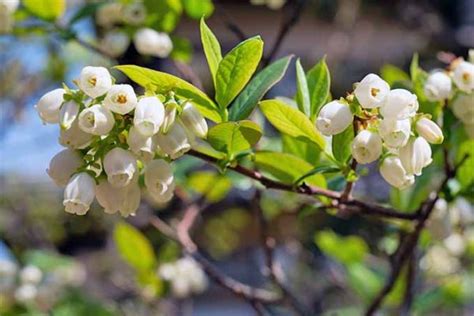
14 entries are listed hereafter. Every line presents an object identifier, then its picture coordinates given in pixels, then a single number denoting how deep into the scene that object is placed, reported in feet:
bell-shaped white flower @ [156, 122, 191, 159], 1.47
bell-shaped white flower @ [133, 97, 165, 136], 1.44
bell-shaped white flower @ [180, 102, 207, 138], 1.48
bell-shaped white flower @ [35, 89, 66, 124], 1.48
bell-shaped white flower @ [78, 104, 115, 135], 1.45
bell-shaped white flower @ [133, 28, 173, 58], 1.93
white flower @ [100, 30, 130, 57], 2.08
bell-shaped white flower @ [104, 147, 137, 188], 1.46
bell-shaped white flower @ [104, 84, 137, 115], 1.45
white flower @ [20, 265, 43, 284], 2.49
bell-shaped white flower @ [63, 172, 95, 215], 1.48
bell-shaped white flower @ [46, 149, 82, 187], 1.49
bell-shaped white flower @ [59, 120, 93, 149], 1.47
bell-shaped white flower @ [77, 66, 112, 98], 1.46
